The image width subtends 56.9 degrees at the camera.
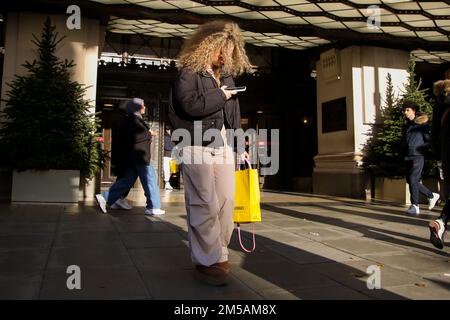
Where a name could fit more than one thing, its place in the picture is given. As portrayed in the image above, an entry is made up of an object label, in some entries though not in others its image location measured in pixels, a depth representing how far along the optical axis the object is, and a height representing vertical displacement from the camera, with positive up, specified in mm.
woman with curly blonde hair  2779 +370
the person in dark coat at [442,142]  3824 +436
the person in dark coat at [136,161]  6199 +371
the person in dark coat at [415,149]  6930 +635
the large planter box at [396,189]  9094 -48
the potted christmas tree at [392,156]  9148 +694
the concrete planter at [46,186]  7137 -12
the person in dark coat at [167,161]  12438 +746
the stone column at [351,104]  10539 +2161
